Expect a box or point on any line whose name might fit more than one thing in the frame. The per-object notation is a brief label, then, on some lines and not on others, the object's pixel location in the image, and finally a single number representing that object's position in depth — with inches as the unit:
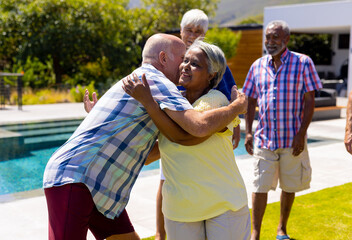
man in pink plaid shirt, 145.2
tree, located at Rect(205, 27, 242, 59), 922.1
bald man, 80.3
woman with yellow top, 83.2
